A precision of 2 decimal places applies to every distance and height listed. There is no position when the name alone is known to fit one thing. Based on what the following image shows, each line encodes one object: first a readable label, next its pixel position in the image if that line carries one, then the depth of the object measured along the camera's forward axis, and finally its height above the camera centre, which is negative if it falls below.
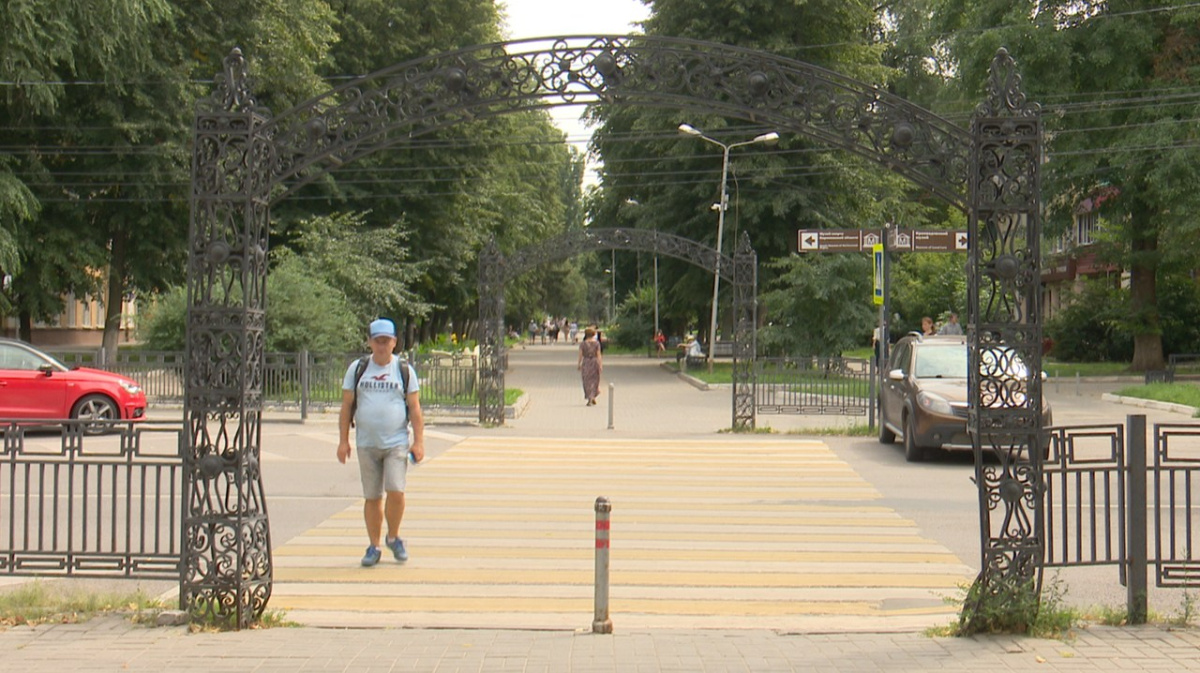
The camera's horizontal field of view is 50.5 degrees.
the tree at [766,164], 45.22 +7.38
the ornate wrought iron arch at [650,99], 8.02 +1.73
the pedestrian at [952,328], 26.39 +0.83
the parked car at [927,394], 16.75 -0.38
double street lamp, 41.05 +6.17
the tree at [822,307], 38.66 +1.82
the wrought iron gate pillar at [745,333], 23.66 +0.60
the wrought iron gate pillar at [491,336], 24.34 +0.49
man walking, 9.62 -0.49
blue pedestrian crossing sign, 22.55 +1.55
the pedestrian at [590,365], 30.00 -0.06
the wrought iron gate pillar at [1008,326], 7.53 +0.25
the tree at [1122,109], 35.19 +7.56
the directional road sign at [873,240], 20.27 +2.09
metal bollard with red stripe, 7.26 -1.19
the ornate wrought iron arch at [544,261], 23.86 +1.22
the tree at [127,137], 34.06 +6.08
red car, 19.80 -0.53
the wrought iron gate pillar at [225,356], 7.75 +0.01
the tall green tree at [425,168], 45.00 +7.08
